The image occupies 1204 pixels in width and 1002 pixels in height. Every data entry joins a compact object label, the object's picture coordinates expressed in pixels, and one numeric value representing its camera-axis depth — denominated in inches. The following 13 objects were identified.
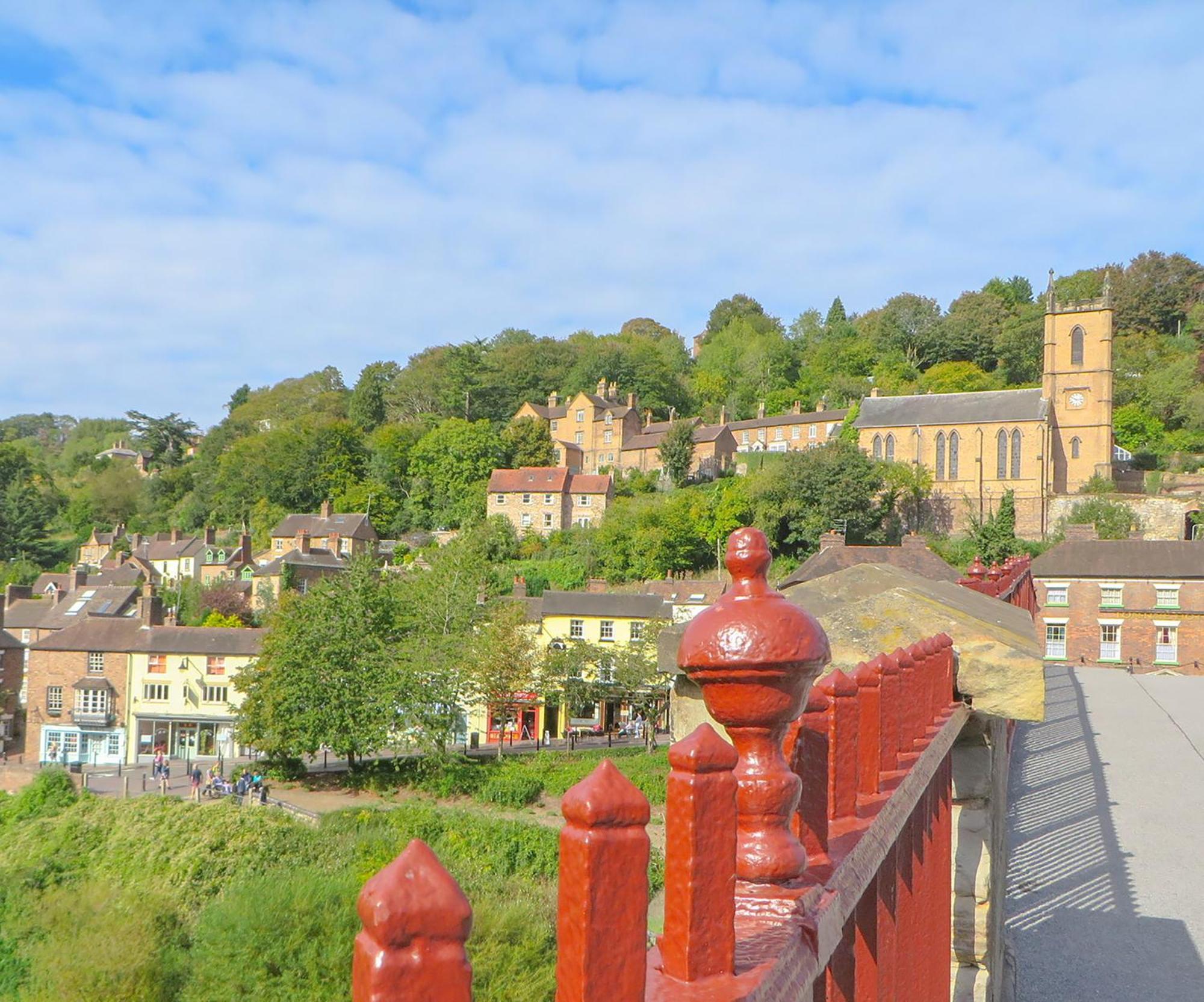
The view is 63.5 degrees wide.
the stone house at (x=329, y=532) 2935.5
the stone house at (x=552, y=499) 2856.8
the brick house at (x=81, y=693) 1812.3
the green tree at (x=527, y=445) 3225.9
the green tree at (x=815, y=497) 2297.0
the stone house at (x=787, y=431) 3107.8
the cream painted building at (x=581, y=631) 1756.9
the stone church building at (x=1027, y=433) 2469.2
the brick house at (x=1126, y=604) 1584.6
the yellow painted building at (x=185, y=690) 1824.6
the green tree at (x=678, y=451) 2942.9
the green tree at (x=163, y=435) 4596.5
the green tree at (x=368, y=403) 4042.8
